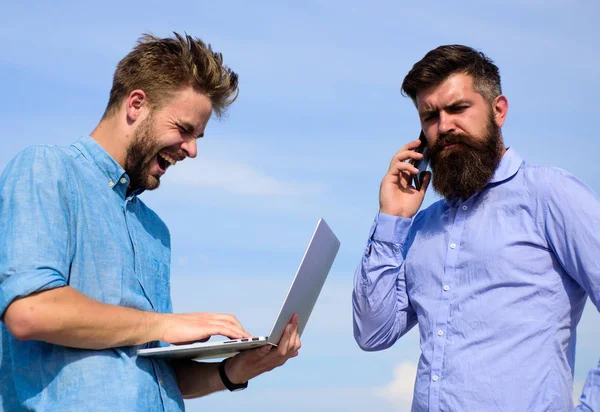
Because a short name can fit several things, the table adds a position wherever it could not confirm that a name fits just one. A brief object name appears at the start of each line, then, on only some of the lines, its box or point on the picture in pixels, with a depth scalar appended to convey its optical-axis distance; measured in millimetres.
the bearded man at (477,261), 3730
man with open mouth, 3182
